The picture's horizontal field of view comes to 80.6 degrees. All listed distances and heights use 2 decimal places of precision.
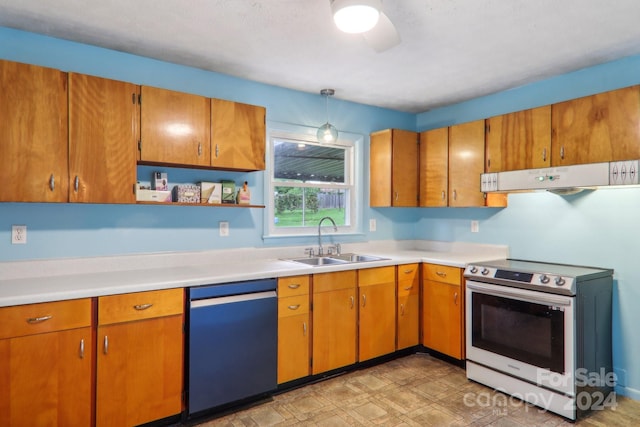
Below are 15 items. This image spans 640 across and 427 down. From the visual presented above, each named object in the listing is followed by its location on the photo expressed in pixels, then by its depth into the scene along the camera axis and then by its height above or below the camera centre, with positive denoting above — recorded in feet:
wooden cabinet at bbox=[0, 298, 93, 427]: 6.07 -2.52
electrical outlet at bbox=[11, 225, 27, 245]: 7.62 -0.40
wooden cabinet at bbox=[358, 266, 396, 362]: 10.29 -2.71
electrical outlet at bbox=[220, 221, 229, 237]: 10.09 -0.35
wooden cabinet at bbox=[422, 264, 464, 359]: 10.39 -2.70
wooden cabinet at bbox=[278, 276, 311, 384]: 8.88 -2.74
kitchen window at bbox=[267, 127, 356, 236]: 11.39 +1.00
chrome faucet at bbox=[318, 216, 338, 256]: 11.58 -0.48
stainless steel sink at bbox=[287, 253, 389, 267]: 10.74 -1.30
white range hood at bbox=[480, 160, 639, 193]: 7.68 +0.87
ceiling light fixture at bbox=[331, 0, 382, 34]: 5.68 +3.13
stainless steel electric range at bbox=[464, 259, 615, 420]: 7.92 -2.68
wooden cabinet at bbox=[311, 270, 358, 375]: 9.46 -2.71
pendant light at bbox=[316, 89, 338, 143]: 11.40 +2.52
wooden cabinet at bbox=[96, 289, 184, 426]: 6.83 -2.70
